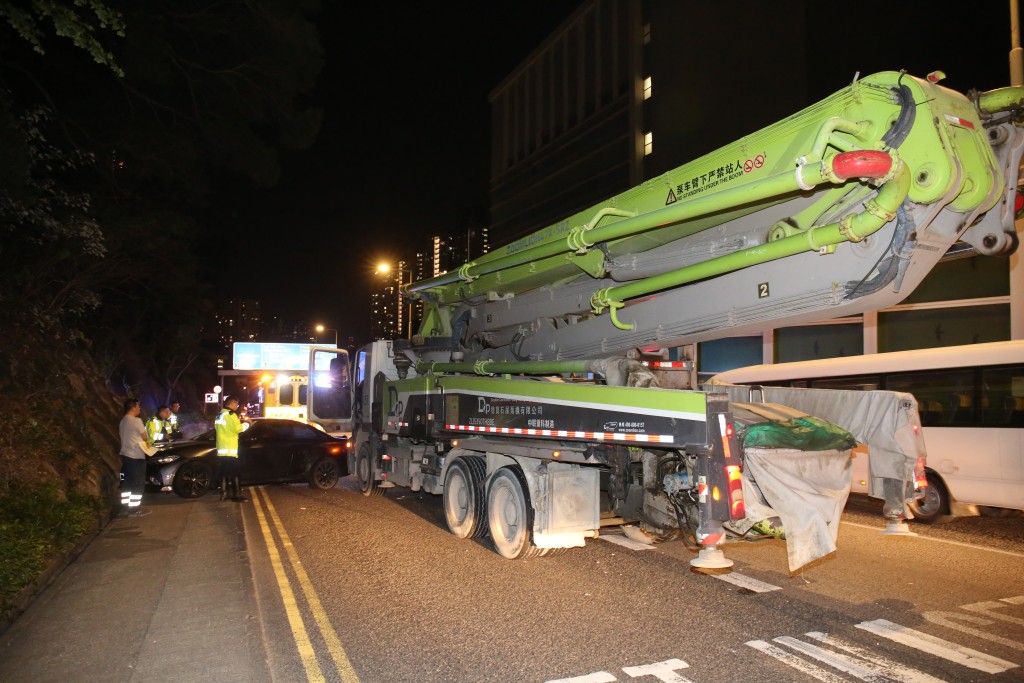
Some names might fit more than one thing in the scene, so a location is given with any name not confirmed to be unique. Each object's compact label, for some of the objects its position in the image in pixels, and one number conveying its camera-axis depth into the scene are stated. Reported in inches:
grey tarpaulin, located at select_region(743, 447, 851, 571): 220.7
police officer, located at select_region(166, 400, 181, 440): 885.2
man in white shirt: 437.7
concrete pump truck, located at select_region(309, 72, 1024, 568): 193.3
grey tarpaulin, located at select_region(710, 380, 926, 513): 272.8
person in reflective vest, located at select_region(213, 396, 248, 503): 477.4
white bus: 402.0
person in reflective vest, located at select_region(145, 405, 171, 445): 584.1
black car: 520.1
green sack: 235.5
